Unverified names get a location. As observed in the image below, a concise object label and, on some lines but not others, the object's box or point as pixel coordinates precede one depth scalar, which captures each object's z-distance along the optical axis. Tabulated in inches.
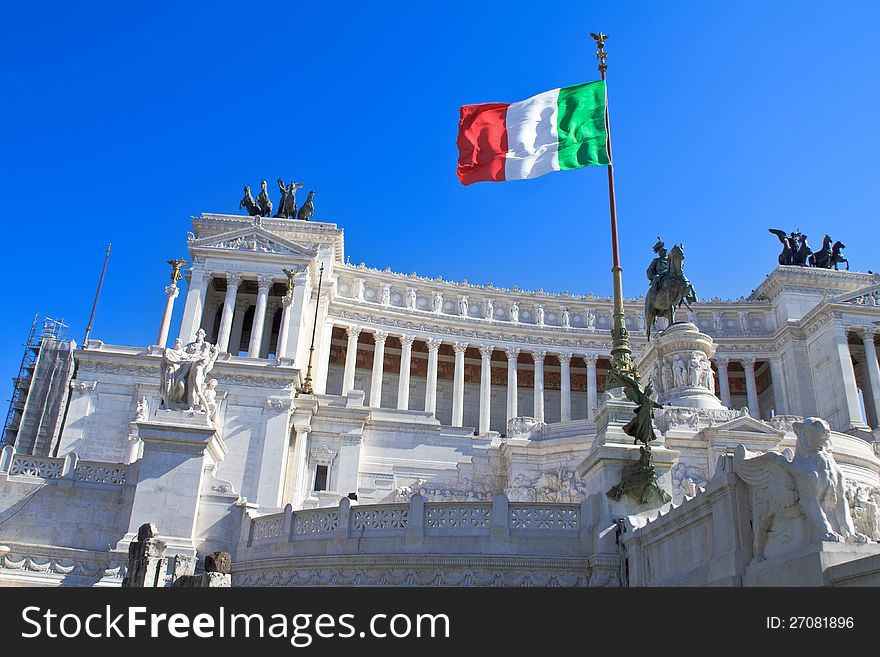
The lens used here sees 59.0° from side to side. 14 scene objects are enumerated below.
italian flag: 956.6
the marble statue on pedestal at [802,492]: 374.6
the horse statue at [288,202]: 2637.8
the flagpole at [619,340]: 736.3
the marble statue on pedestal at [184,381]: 827.4
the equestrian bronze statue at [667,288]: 1517.0
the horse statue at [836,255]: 2888.8
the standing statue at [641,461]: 673.0
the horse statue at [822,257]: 2874.0
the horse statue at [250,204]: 2608.3
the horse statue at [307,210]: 2640.3
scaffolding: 2413.9
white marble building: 671.8
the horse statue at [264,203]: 2630.4
